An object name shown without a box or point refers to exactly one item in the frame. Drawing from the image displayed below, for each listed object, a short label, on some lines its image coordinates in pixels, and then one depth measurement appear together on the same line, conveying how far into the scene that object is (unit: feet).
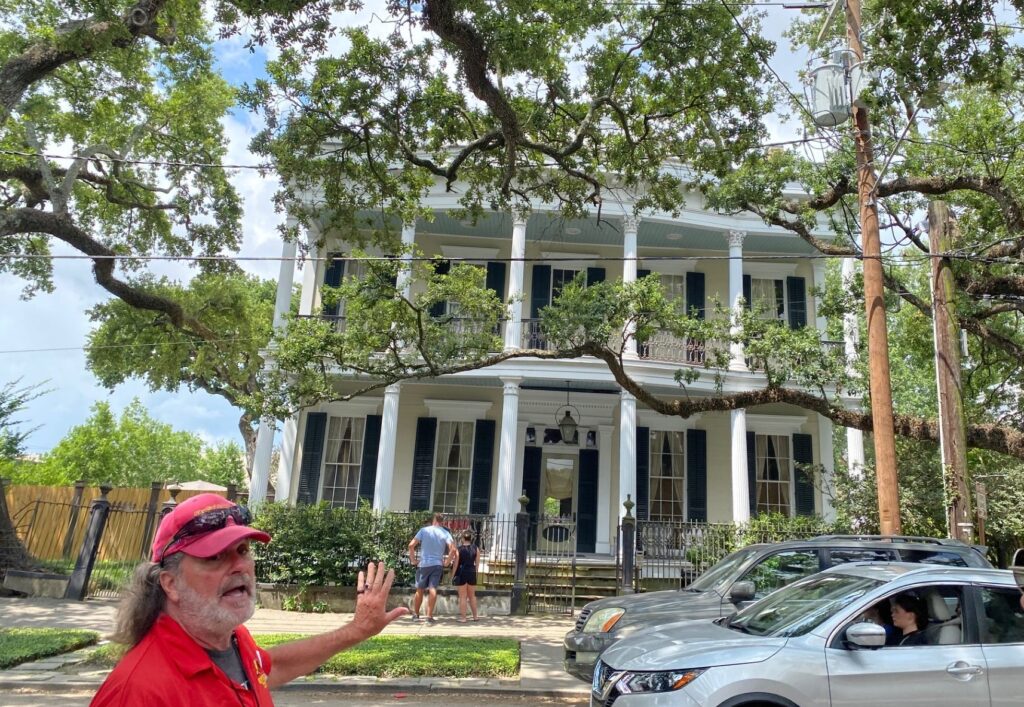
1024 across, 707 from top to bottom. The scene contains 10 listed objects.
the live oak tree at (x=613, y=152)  29.50
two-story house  56.49
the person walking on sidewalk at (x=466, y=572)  37.93
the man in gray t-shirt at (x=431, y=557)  37.47
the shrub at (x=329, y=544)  41.63
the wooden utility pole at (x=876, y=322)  26.84
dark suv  21.63
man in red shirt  5.84
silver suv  13.62
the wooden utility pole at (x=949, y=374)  31.71
